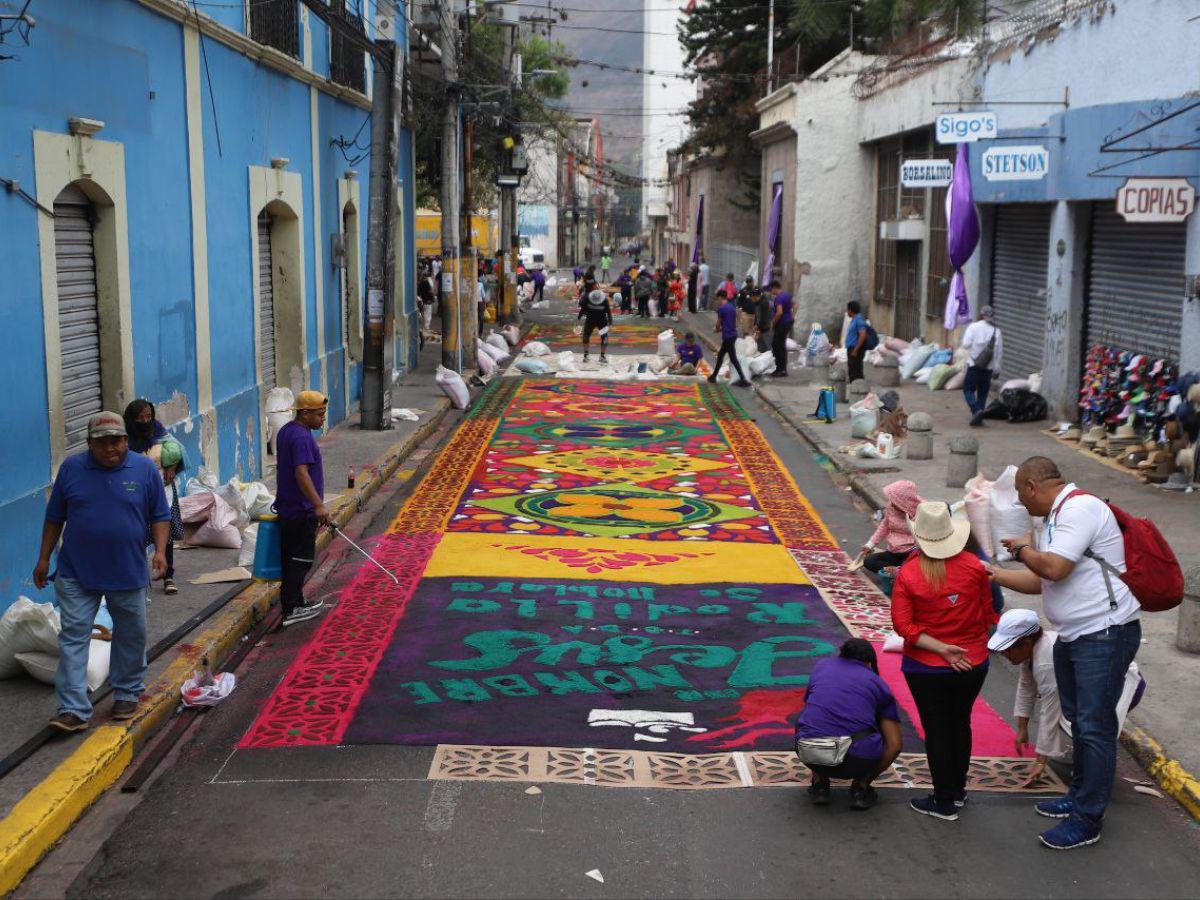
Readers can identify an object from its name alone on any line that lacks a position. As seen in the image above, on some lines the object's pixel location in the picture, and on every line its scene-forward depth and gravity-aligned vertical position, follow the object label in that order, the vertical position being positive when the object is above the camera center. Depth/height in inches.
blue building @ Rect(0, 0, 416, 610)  367.6 +4.7
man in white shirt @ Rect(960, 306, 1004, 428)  746.8 -62.2
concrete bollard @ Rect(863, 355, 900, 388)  983.6 -94.1
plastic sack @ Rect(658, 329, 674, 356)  1171.3 -87.1
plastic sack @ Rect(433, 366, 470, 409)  878.4 -93.4
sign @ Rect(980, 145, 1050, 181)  690.8 +42.5
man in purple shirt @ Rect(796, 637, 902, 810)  253.4 -88.7
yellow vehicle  1749.5 +12.1
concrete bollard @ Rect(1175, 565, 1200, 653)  346.9 -94.2
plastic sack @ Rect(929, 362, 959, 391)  932.6 -89.0
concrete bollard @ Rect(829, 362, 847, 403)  863.7 -86.4
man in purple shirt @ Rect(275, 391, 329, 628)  381.1 -72.1
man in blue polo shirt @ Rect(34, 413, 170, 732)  278.8 -62.9
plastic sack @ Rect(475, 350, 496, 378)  1063.6 -96.2
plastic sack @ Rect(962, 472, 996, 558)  416.5 -81.4
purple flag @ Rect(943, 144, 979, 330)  829.2 +17.1
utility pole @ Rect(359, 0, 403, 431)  721.0 +2.3
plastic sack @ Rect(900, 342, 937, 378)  995.3 -84.0
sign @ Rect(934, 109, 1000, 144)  702.5 +61.7
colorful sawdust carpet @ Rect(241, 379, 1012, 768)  304.0 -107.4
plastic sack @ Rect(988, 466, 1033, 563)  412.8 -80.8
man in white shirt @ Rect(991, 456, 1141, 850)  237.9 -63.9
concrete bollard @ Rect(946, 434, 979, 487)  575.8 -91.6
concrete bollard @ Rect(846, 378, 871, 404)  869.8 -93.0
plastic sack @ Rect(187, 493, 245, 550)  454.9 -98.1
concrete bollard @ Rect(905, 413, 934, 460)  652.7 -93.5
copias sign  564.4 +19.4
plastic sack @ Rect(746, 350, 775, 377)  1045.2 -92.4
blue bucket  385.1 -88.1
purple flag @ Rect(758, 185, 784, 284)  1443.2 +18.9
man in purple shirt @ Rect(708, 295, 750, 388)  954.7 -63.7
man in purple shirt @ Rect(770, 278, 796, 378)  997.2 -61.5
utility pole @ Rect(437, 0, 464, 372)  1032.8 +25.1
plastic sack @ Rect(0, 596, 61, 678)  305.4 -88.5
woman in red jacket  247.9 -70.6
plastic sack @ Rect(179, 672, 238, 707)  314.5 -105.4
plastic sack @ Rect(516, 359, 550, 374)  1082.7 -99.2
